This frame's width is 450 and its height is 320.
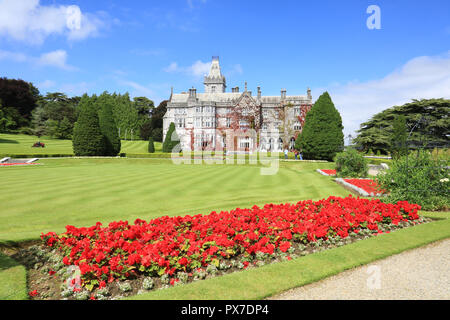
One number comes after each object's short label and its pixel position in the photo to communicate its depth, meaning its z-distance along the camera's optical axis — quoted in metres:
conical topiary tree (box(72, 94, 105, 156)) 35.47
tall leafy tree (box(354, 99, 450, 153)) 40.46
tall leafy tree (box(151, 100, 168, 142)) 76.56
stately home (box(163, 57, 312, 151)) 55.28
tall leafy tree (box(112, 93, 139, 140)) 75.62
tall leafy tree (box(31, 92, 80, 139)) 63.38
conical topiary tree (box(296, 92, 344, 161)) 32.66
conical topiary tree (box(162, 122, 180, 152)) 46.56
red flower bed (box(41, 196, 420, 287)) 4.54
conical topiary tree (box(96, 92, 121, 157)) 38.38
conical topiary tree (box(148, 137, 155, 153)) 48.92
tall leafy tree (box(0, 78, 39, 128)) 66.47
